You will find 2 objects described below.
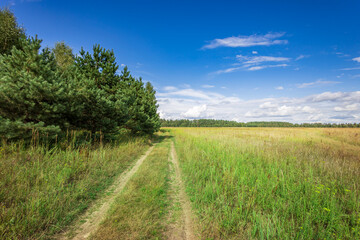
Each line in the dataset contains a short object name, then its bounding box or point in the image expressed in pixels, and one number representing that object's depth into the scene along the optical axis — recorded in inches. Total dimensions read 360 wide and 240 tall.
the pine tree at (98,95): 330.0
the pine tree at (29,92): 213.2
